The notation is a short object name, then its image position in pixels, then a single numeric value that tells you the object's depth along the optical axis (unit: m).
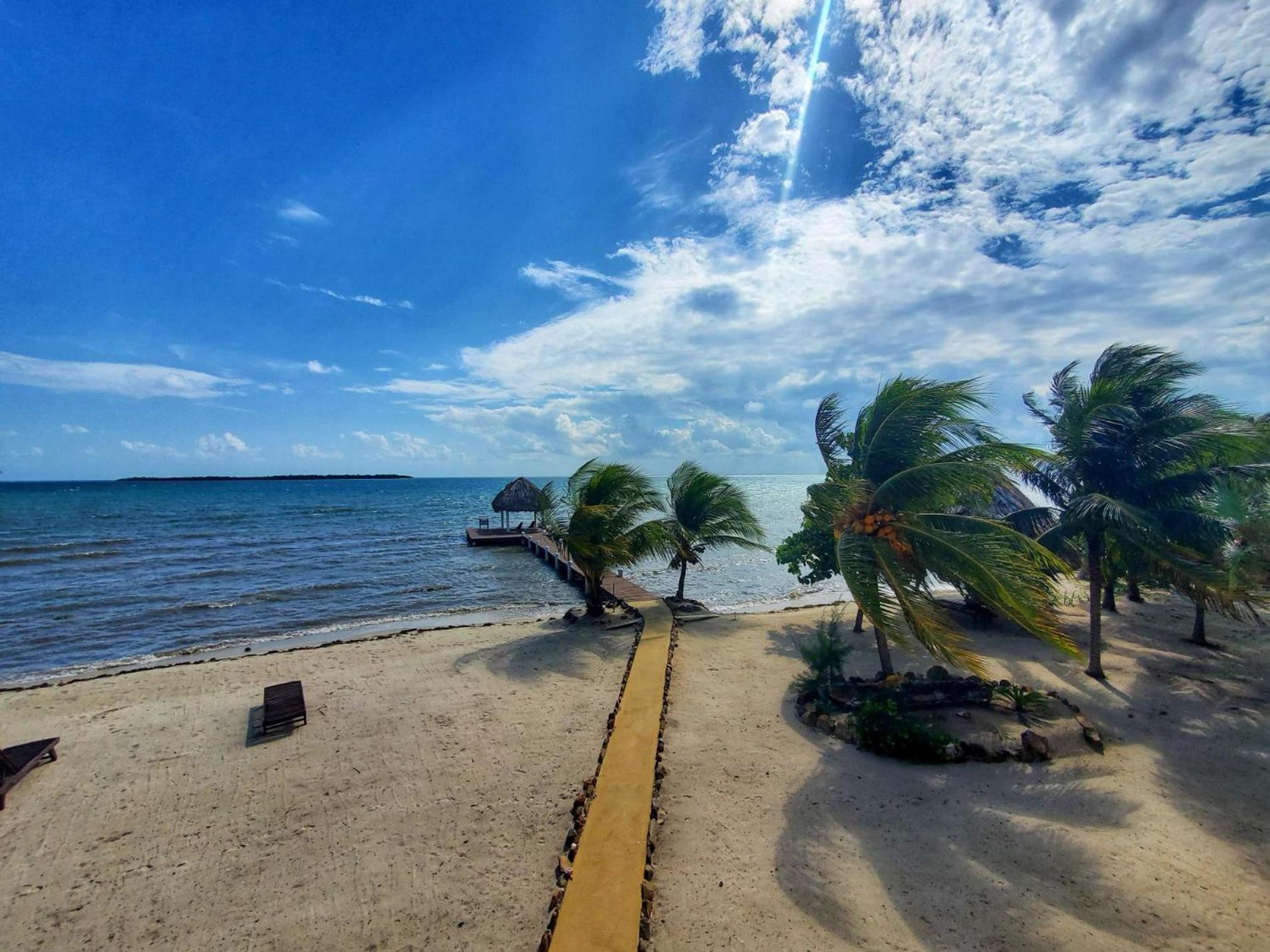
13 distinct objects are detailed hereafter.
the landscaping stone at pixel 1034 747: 6.73
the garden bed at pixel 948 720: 6.79
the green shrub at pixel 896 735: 6.77
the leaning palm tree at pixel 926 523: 6.03
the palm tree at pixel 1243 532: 8.22
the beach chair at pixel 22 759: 6.58
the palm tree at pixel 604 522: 13.35
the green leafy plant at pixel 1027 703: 7.51
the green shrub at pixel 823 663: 8.62
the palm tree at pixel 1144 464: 8.03
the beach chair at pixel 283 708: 7.96
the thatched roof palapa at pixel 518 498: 31.94
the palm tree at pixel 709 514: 15.56
